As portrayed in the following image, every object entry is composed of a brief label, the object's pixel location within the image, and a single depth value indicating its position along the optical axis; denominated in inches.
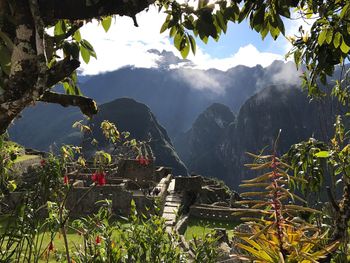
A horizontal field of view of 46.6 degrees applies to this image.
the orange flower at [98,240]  130.8
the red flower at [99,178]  174.2
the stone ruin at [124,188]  791.7
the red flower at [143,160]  334.1
